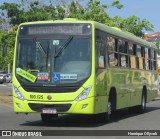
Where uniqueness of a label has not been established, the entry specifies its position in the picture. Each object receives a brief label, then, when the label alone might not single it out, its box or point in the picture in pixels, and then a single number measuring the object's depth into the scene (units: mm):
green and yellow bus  14750
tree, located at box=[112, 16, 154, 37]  44219
